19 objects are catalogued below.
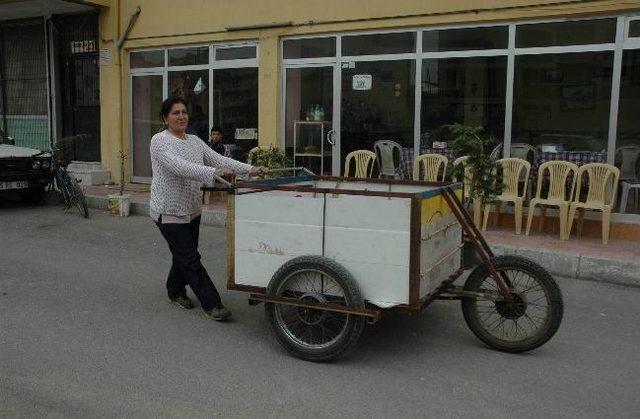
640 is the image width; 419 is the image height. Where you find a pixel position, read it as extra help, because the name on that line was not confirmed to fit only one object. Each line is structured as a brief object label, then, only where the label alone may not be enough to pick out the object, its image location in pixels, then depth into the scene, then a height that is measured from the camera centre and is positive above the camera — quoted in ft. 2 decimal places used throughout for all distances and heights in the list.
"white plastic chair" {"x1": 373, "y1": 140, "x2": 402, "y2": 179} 33.68 -1.26
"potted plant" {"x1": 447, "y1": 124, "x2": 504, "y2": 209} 24.04 -1.14
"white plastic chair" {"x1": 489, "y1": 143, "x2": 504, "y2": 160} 30.27 -0.78
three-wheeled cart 13.79 -2.99
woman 16.93 -1.87
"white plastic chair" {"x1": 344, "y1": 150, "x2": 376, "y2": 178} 33.60 -1.51
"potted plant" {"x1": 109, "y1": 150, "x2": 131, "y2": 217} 35.19 -4.10
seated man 35.47 -0.66
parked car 35.55 -2.46
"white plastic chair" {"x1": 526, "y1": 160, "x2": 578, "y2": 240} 26.20 -2.25
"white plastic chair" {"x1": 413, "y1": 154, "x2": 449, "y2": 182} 30.81 -1.49
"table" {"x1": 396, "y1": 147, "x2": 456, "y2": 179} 32.37 -1.27
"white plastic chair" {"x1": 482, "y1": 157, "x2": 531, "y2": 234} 27.25 -2.01
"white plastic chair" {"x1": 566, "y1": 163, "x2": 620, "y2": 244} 25.75 -2.23
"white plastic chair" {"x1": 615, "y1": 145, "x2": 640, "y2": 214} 27.61 -1.40
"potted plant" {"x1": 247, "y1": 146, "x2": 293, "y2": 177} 33.91 -1.45
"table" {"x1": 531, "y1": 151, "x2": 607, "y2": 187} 27.94 -0.95
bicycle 34.73 -3.40
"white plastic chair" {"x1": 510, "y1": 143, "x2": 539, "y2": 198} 29.73 -0.79
